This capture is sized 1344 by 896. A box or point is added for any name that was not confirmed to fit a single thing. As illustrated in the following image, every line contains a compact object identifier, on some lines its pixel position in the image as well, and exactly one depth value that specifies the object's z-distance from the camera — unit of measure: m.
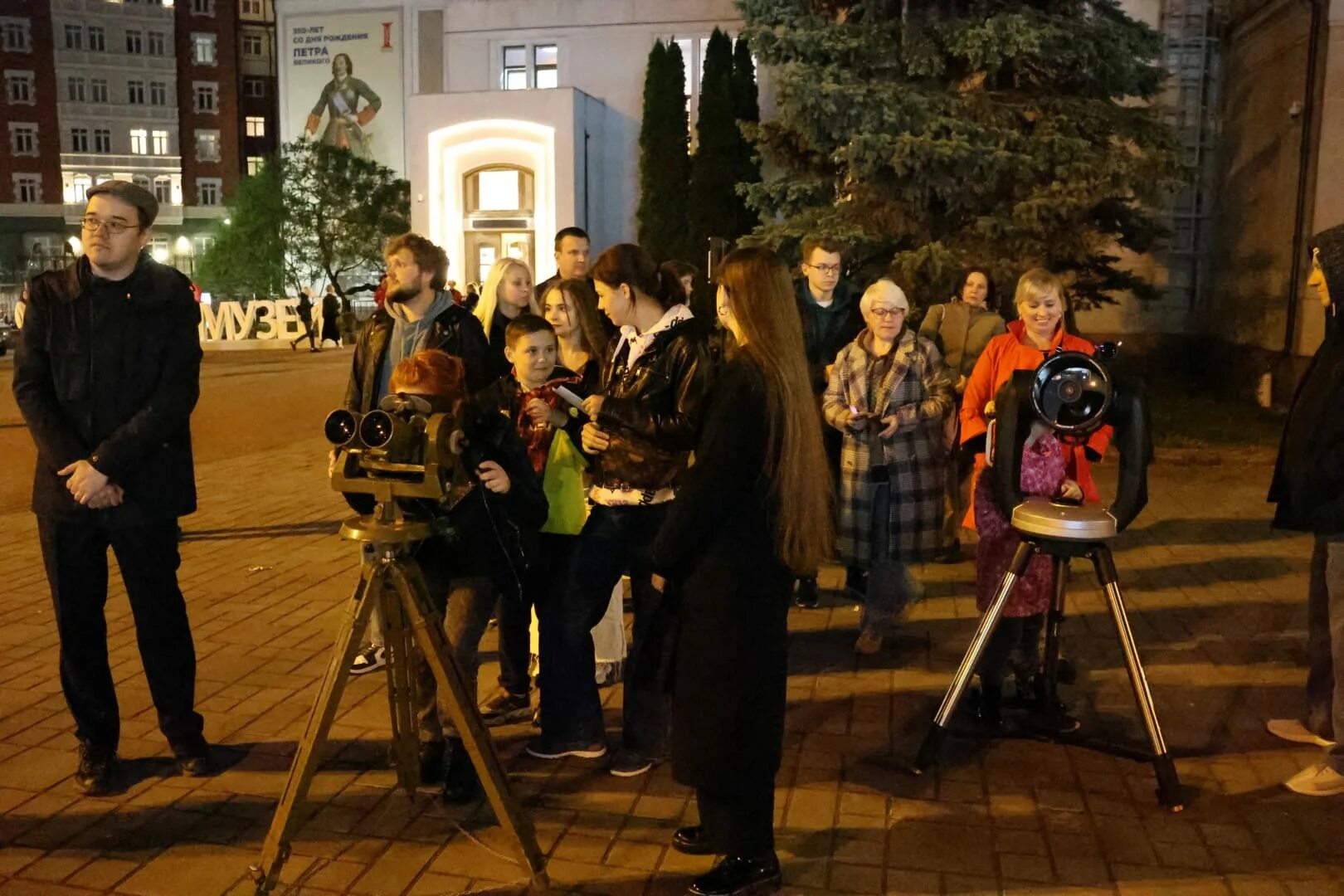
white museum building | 26.80
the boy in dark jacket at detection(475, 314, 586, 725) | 3.97
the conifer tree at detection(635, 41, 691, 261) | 27.09
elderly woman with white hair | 5.23
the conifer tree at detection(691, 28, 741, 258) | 25.38
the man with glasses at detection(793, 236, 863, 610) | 5.79
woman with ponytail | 3.52
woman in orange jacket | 4.23
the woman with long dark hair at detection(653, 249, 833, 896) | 2.88
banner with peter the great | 36.47
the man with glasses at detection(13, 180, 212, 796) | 3.67
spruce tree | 10.76
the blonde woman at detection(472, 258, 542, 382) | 5.09
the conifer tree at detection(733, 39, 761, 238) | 25.56
